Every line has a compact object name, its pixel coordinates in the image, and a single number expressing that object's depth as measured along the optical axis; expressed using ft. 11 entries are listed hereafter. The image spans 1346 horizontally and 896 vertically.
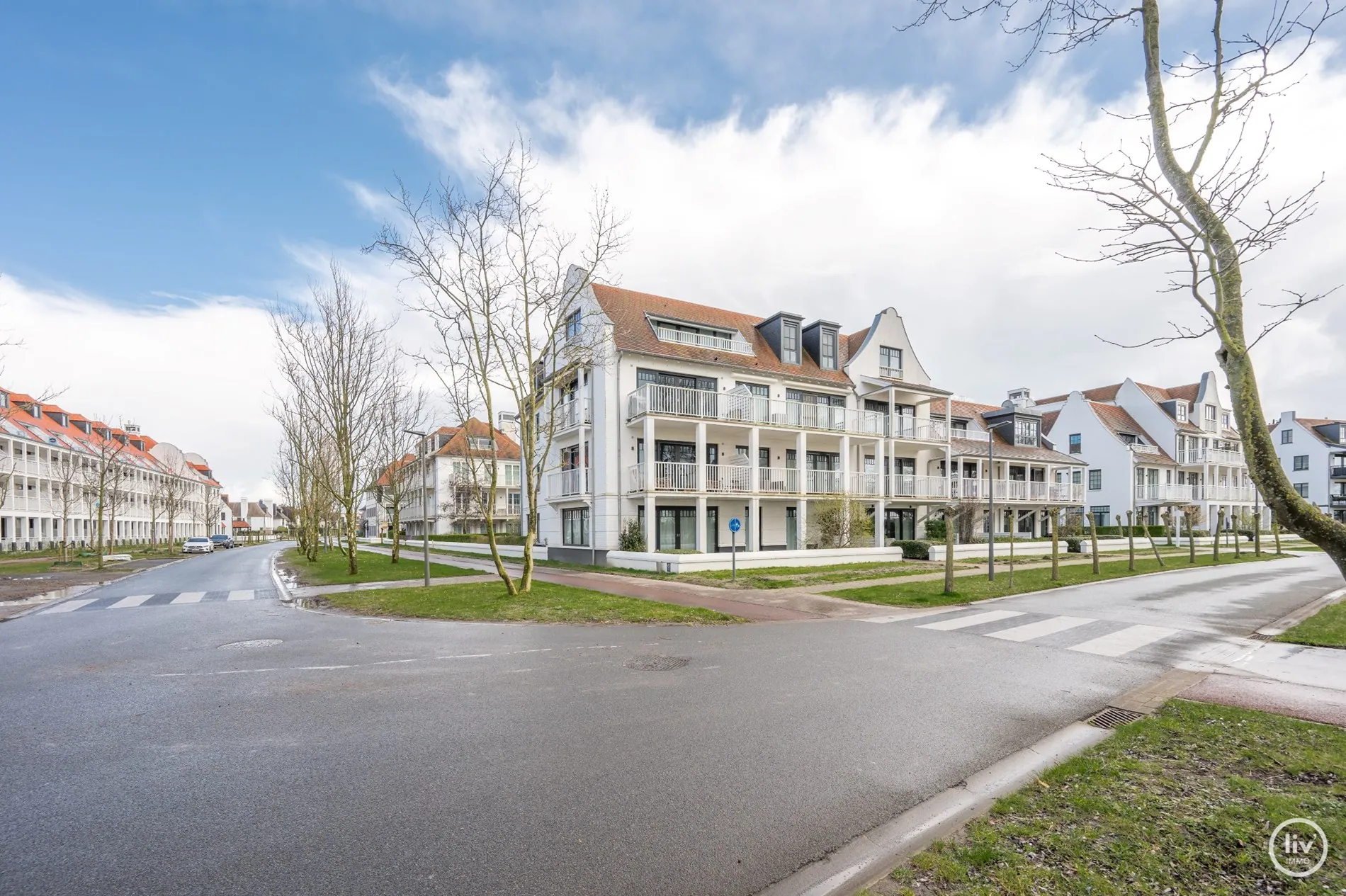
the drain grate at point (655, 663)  28.55
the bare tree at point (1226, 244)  12.84
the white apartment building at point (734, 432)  87.30
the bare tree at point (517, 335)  53.62
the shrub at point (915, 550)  92.43
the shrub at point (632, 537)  85.35
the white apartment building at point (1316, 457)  220.84
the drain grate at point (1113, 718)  20.68
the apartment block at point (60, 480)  141.59
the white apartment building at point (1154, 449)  166.30
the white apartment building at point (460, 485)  185.47
